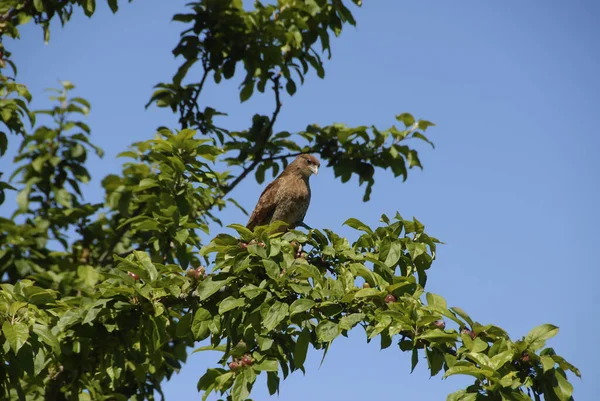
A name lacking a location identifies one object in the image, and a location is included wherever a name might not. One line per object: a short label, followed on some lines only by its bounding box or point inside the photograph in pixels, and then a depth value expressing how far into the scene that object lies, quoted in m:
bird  12.85
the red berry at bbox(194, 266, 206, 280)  7.85
